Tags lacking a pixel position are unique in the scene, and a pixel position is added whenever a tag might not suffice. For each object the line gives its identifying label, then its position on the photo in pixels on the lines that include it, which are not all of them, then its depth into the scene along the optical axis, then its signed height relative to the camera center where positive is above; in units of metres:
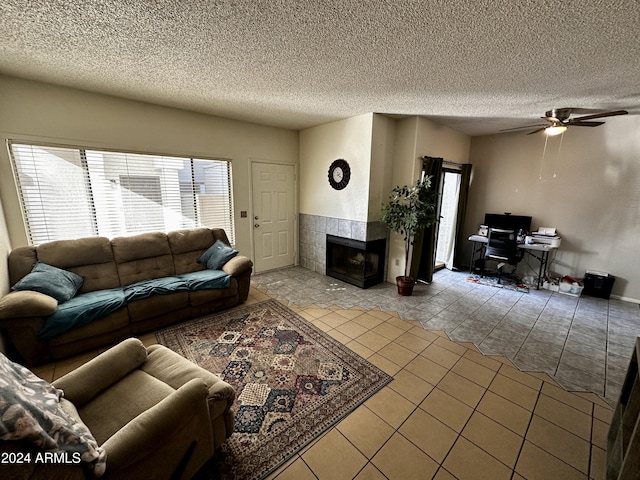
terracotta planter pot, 3.75 -1.35
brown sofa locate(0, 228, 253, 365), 2.14 -1.00
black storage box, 3.78 -1.34
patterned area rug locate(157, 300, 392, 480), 1.57 -1.51
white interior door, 4.50 -0.48
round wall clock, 4.04 +0.23
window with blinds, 2.77 -0.07
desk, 4.03 -1.00
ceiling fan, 2.96 +0.81
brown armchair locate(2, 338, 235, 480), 1.06 -1.08
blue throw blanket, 2.20 -1.07
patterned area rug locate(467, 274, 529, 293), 4.16 -1.52
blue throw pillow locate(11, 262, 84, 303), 2.32 -0.87
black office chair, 4.05 -0.89
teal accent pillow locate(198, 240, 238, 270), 3.41 -0.89
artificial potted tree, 3.60 -0.33
